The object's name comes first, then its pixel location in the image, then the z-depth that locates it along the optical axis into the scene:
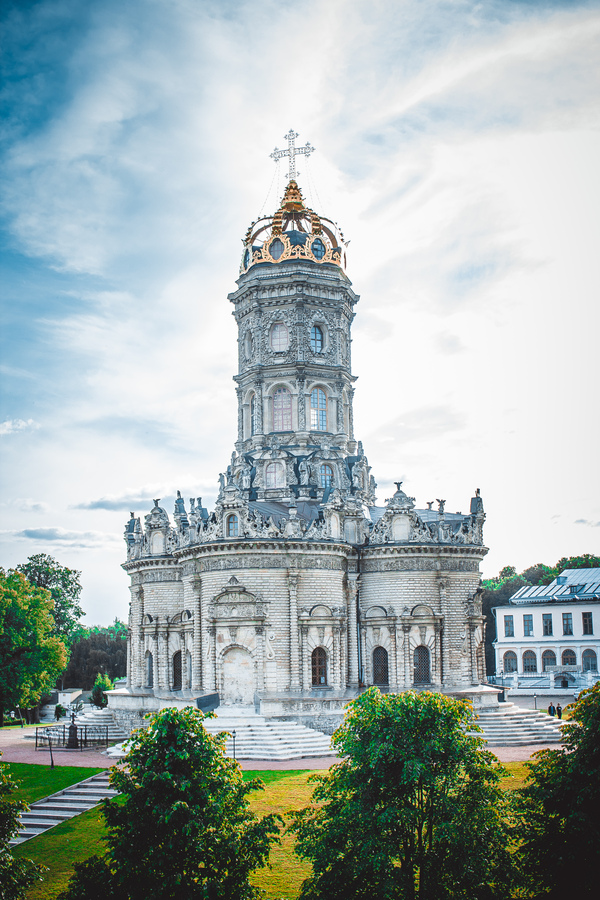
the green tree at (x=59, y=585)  75.56
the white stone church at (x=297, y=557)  41.34
